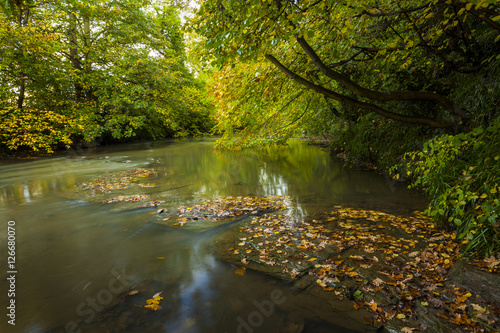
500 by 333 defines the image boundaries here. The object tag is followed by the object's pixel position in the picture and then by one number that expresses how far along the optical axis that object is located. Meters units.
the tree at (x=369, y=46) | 4.06
